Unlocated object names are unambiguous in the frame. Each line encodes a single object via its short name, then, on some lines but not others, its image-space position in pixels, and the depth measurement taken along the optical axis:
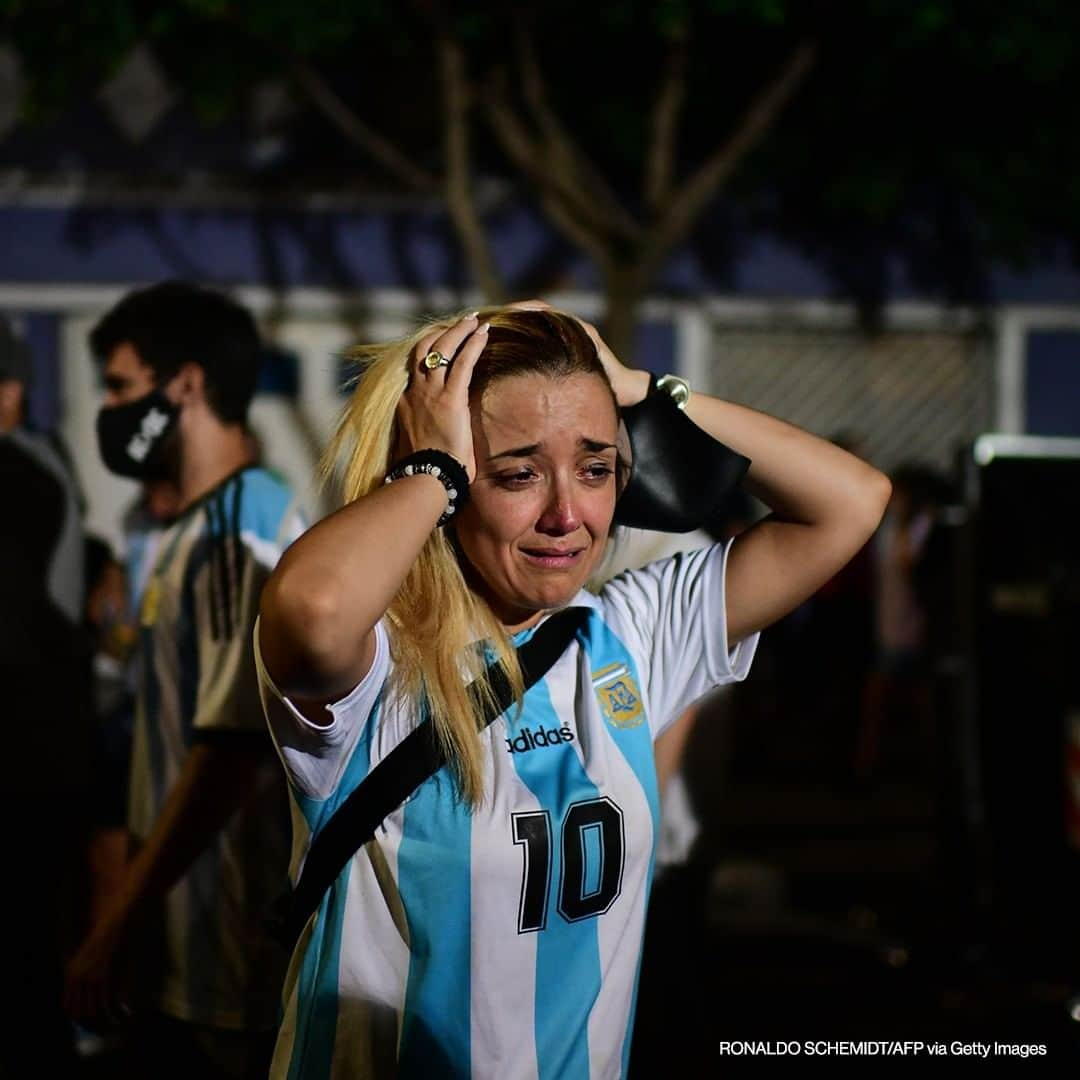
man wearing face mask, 2.89
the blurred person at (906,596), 9.02
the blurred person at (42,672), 4.10
